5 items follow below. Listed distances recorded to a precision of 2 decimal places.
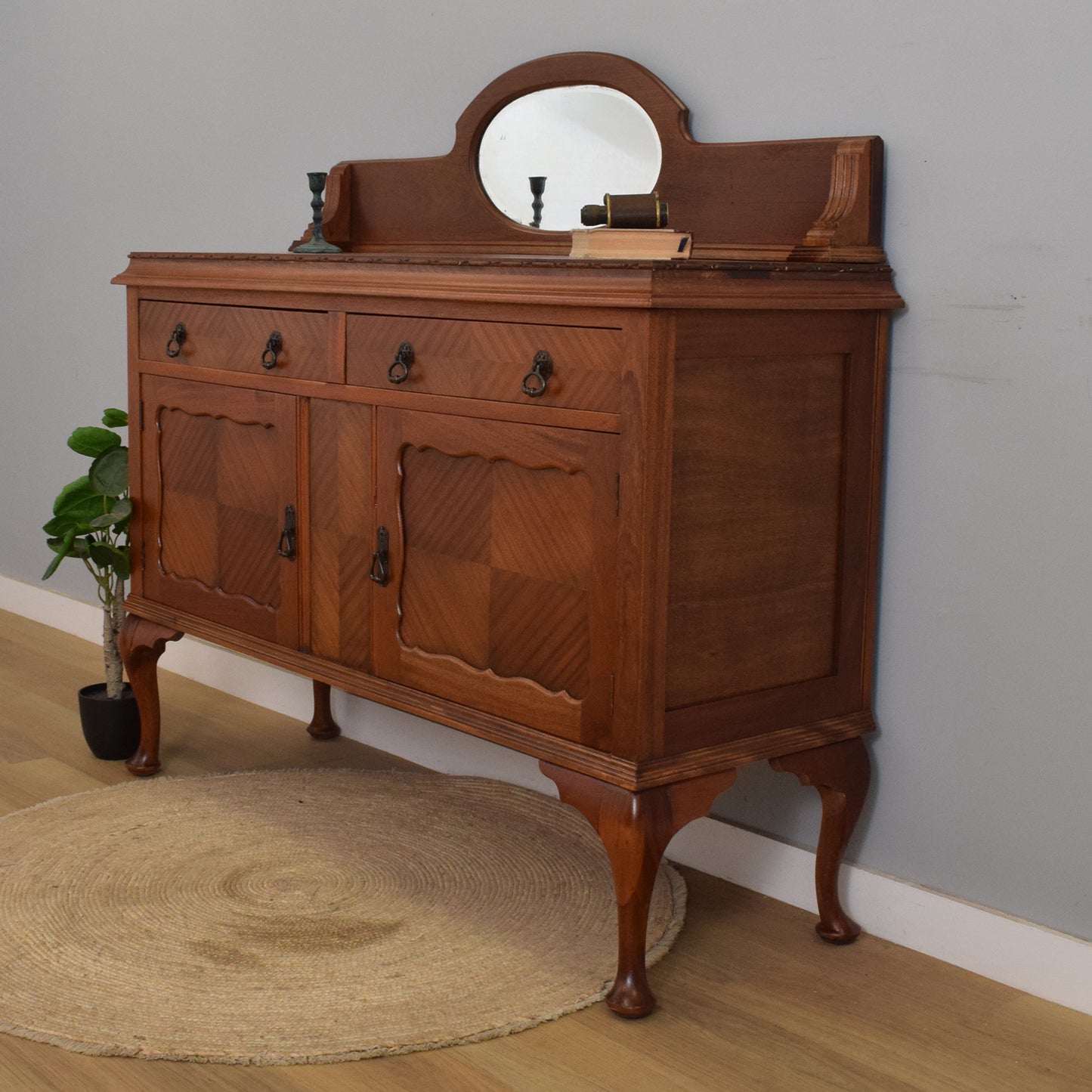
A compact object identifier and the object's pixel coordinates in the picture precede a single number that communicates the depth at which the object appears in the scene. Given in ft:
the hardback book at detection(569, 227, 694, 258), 5.88
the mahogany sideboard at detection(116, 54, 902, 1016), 5.53
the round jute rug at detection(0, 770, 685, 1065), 5.78
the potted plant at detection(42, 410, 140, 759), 8.61
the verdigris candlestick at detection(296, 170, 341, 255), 7.75
